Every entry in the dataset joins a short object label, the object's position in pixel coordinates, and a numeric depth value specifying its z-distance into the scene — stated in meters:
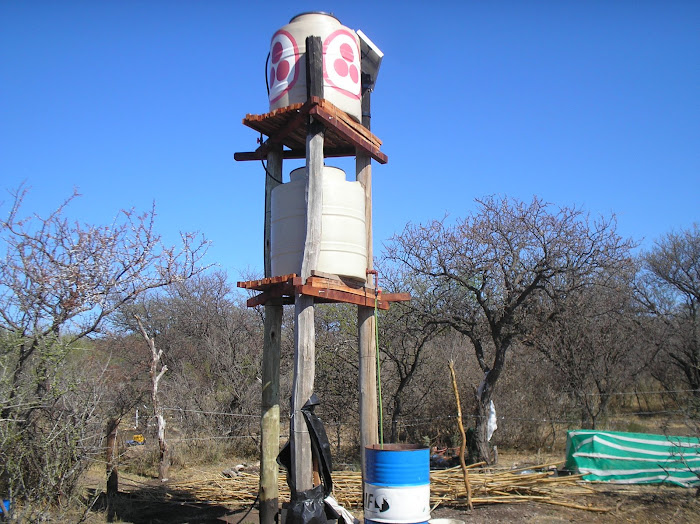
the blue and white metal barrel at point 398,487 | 5.54
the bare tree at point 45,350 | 6.83
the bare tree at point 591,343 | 13.62
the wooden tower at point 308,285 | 6.94
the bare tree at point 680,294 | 21.77
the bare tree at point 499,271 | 11.68
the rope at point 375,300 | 7.92
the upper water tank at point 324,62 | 7.81
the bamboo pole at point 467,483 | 8.29
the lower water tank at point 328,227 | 7.36
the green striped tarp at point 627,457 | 10.04
